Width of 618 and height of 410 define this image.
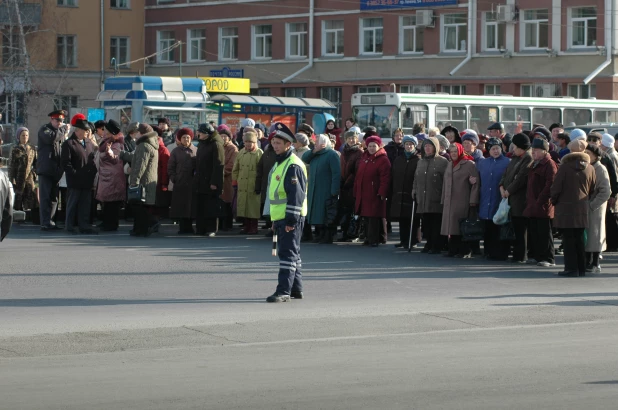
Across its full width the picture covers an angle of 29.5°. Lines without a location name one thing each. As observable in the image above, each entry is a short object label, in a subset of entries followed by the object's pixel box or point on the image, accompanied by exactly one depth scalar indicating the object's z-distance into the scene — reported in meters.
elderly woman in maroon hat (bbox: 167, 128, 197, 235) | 20.61
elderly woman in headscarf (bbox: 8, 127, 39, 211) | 21.98
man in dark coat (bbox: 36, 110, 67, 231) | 21.03
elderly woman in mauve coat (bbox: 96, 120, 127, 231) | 20.91
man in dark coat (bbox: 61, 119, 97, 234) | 20.34
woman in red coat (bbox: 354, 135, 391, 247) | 19.27
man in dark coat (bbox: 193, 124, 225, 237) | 20.56
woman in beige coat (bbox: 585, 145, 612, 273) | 15.66
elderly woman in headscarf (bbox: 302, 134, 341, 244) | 19.77
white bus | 34.59
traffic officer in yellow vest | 12.69
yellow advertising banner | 39.19
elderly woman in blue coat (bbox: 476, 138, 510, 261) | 17.44
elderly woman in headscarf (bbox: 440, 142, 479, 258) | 17.69
